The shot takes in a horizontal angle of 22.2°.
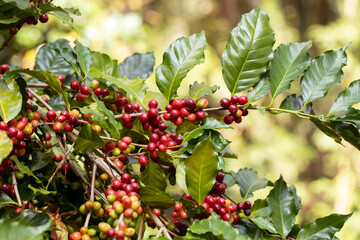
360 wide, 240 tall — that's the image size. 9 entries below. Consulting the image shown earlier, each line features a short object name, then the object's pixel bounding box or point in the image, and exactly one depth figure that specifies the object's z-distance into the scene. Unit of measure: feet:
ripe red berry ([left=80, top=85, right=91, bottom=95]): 3.60
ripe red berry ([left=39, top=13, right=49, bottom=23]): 3.65
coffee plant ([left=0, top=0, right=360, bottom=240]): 3.41
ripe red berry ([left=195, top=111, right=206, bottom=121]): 3.51
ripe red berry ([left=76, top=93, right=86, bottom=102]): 3.62
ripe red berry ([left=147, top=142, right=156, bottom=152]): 3.48
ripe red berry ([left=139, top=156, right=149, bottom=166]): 3.50
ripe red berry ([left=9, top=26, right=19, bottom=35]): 3.66
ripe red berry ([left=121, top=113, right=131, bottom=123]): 3.55
